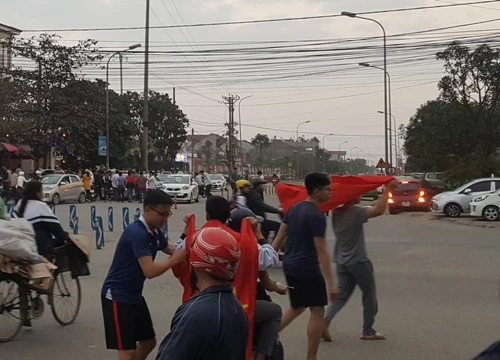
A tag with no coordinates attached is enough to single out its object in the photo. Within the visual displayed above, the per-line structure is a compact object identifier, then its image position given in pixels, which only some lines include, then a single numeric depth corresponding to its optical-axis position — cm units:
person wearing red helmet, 288
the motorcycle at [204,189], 4112
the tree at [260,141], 10425
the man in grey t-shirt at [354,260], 734
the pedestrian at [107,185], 3791
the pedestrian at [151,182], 3361
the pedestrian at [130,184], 3641
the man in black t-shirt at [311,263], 636
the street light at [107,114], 4750
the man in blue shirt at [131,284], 506
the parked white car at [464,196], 2677
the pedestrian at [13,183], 3137
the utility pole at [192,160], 9522
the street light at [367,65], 4161
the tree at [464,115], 3647
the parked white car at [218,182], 5395
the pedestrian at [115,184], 3653
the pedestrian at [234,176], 3231
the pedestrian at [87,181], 3562
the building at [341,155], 13962
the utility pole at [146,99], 3616
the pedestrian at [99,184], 3794
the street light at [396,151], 9375
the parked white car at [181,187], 3656
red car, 3011
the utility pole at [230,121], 6426
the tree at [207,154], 11394
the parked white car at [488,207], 2442
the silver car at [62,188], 3284
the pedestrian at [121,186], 3656
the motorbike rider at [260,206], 1216
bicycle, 747
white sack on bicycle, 694
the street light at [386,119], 4374
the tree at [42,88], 4419
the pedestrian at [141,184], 3541
